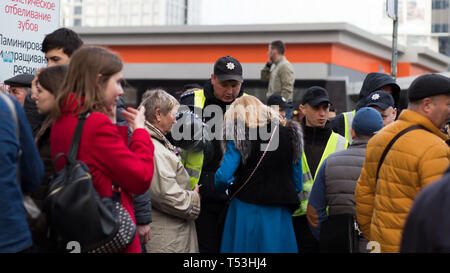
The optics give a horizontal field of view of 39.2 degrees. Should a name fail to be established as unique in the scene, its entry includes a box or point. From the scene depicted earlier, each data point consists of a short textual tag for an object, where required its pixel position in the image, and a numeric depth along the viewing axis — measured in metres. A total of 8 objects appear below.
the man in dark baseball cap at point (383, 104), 6.49
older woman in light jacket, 4.91
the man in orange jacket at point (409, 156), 3.90
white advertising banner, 6.34
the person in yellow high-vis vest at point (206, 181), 5.67
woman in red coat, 3.45
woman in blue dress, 5.16
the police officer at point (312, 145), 5.66
